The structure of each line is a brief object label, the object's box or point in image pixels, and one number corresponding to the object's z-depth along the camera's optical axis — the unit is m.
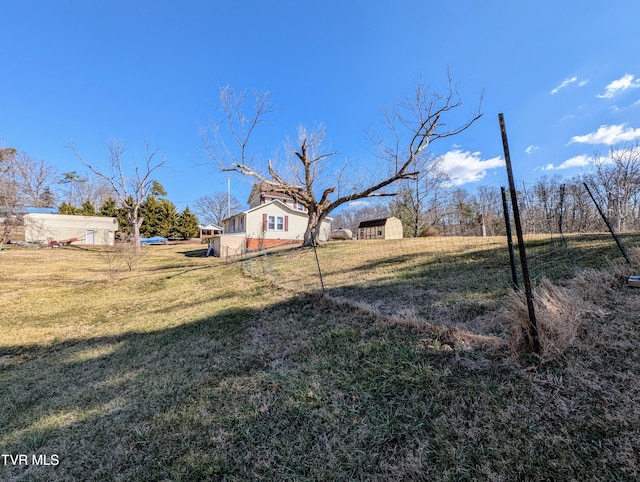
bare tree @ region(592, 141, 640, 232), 17.13
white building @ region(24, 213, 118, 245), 23.27
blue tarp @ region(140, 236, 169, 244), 30.98
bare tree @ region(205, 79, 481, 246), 11.56
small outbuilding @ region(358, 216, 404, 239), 23.72
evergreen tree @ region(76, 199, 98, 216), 29.49
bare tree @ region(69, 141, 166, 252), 22.47
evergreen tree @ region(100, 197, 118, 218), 30.89
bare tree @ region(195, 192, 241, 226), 47.28
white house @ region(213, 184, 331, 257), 21.09
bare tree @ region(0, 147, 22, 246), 17.33
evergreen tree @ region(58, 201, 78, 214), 28.34
